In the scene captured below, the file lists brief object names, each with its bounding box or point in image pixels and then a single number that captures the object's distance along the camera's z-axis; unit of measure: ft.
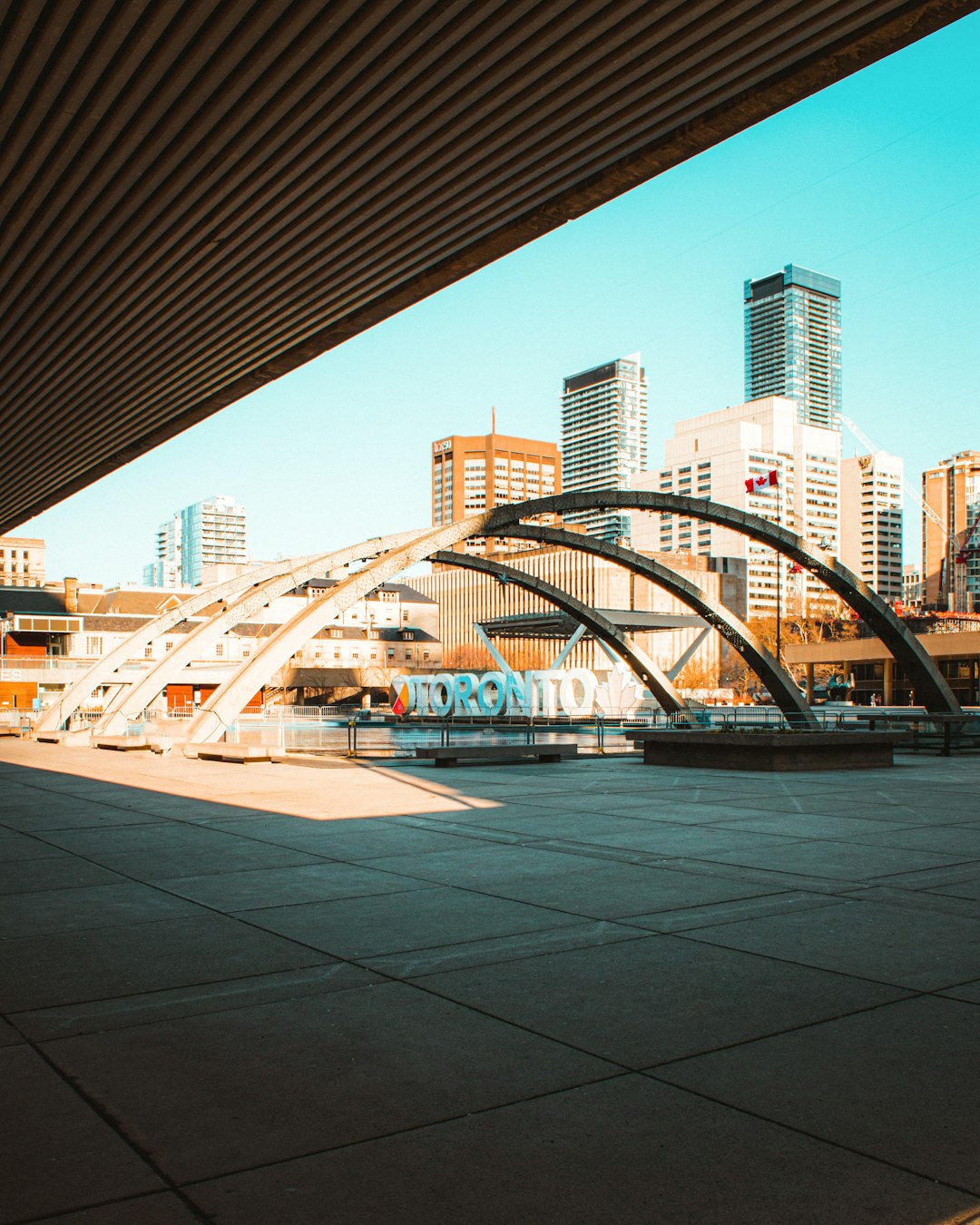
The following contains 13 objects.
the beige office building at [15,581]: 633.20
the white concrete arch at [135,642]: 145.83
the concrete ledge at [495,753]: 84.07
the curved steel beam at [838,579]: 142.31
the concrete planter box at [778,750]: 79.66
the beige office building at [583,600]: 506.07
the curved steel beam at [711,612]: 155.63
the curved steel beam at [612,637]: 172.04
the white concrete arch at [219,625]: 142.20
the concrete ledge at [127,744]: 108.68
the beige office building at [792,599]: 539.29
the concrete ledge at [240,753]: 88.28
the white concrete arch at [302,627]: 112.27
